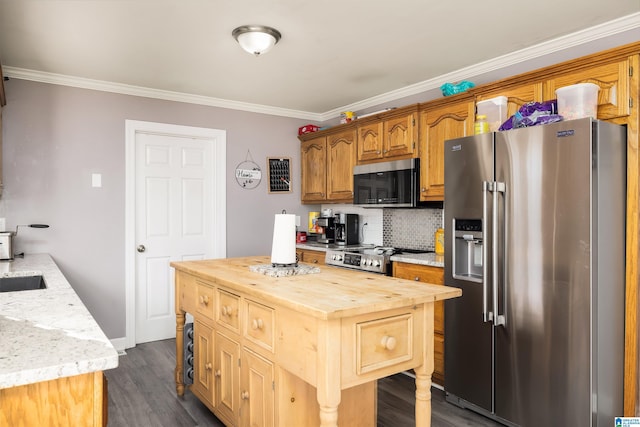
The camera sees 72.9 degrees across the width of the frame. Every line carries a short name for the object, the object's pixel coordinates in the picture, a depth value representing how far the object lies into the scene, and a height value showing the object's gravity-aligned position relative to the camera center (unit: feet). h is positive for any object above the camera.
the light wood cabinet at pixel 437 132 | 10.65 +1.98
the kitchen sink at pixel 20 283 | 8.38 -1.41
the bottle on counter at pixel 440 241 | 11.78 -0.87
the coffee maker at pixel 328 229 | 15.56 -0.70
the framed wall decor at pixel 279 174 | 16.26 +1.37
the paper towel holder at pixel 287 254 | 7.68 -0.80
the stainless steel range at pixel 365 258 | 11.56 -1.39
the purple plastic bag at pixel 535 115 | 8.00 +1.83
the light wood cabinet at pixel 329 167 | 14.62 +1.54
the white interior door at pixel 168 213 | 13.69 -0.09
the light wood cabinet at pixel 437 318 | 10.24 -2.62
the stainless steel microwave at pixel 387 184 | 12.07 +0.76
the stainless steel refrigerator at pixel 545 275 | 7.27 -1.19
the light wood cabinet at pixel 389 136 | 12.11 +2.20
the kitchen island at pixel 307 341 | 5.18 -1.81
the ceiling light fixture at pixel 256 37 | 9.03 +3.65
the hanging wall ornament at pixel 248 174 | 15.48 +1.32
